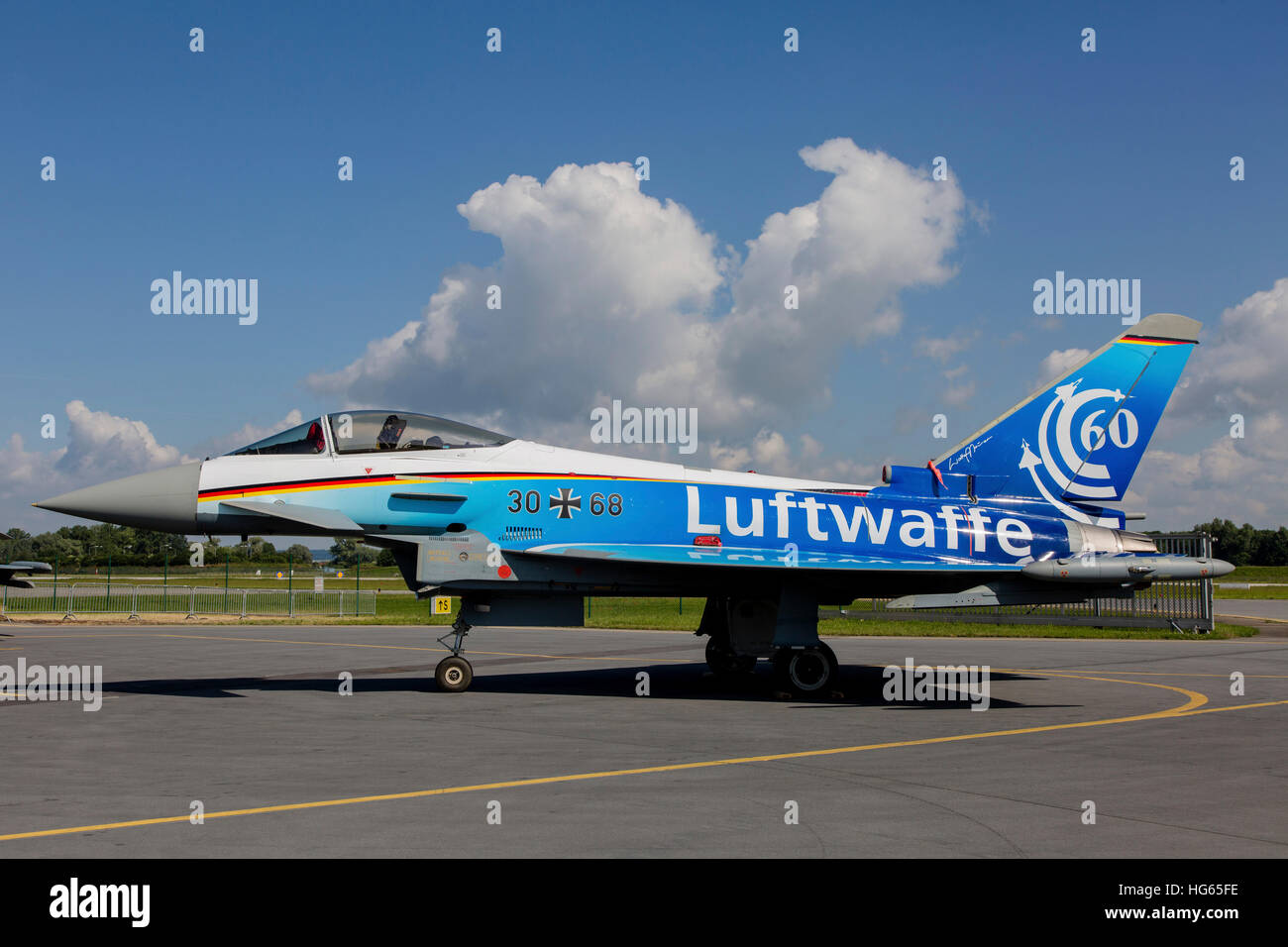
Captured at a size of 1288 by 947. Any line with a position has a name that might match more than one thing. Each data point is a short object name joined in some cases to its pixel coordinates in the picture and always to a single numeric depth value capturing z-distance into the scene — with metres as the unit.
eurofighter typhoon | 13.80
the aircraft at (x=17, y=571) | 24.00
